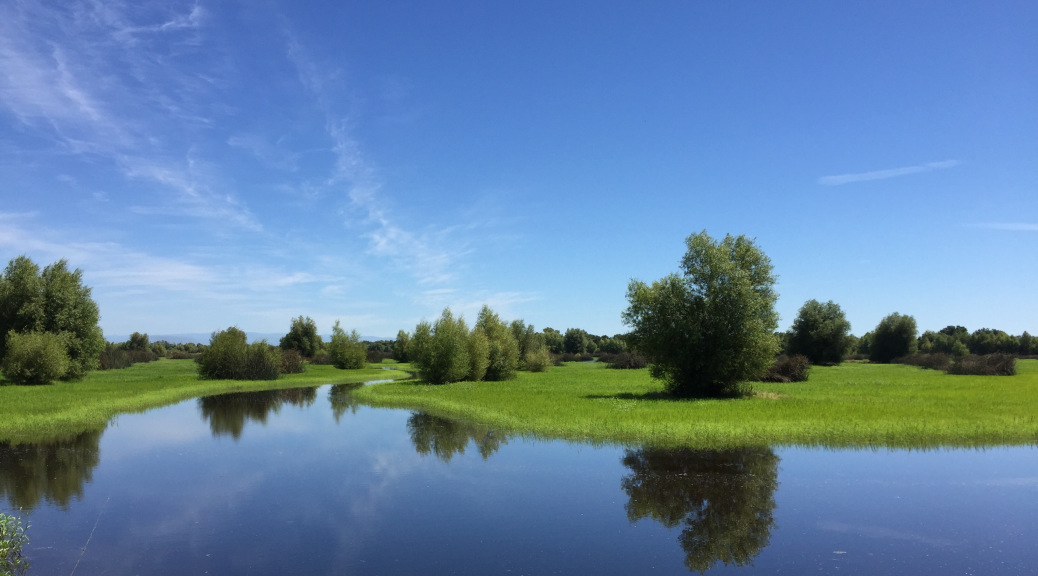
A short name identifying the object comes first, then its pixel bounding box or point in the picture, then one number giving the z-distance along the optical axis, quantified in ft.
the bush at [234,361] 198.80
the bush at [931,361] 217.15
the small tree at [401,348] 341.41
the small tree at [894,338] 278.87
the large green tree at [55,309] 166.09
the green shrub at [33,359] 145.79
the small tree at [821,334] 248.93
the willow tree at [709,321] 115.75
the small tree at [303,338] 328.70
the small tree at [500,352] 194.39
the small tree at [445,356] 166.61
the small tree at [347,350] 275.18
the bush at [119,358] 240.32
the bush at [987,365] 181.68
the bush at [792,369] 164.04
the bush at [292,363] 235.46
